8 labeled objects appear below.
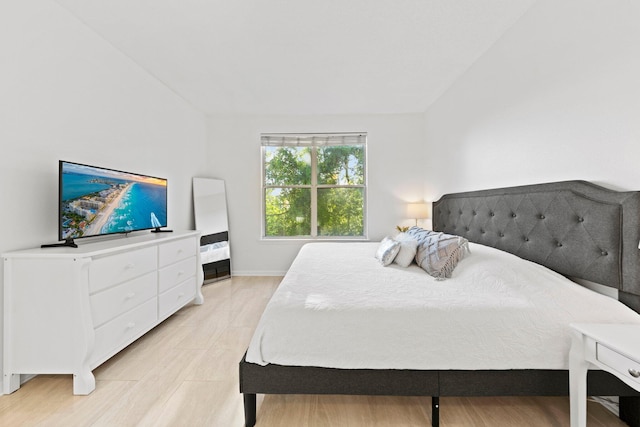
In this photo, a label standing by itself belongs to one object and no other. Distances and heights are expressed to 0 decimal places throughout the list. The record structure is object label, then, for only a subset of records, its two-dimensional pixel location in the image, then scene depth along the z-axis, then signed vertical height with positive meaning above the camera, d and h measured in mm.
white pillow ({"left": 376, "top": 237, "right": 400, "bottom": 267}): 2217 -337
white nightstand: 958 -540
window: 4348 +330
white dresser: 1601 -587
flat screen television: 1860 +93
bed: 1293 -632
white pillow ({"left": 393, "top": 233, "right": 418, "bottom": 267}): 2158 -327
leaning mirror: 3852 -184
